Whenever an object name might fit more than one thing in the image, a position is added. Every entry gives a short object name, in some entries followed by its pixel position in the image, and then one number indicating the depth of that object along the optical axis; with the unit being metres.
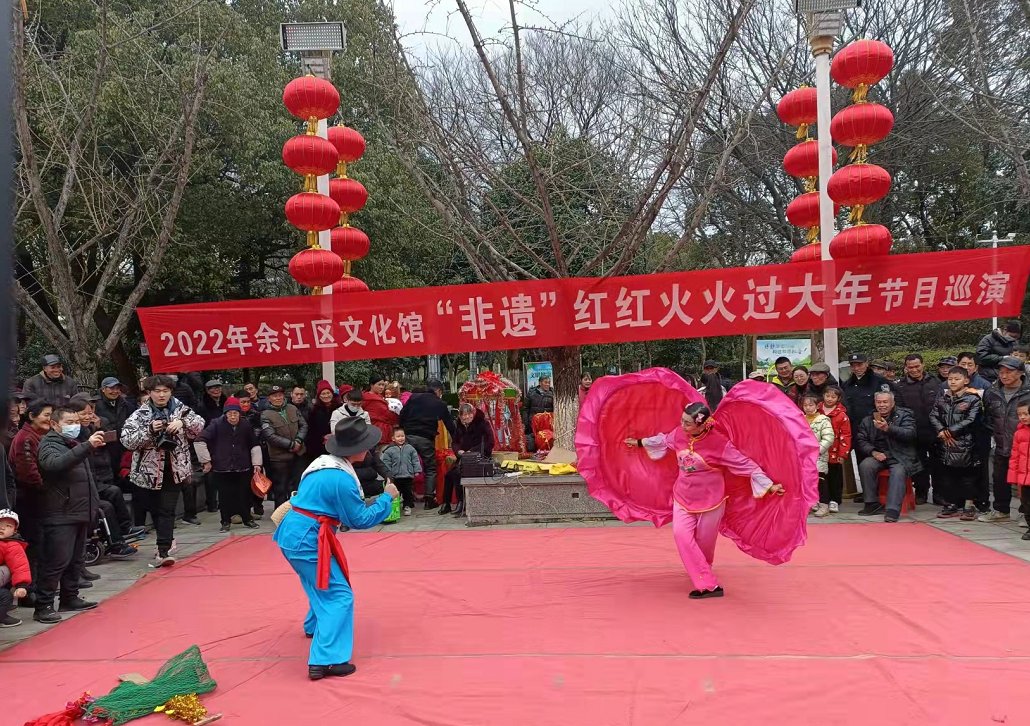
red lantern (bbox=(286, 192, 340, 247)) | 8.59
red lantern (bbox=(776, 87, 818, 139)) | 9.30
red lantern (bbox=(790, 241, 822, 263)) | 9.16
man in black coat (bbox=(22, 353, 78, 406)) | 7.79
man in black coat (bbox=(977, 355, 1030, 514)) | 6.95
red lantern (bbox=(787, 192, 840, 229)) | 9.15
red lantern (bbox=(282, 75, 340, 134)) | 8.73
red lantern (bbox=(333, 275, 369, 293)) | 10.13
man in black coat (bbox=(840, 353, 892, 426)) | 8.33
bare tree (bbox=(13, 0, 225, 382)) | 9.37
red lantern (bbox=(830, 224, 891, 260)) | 8.02
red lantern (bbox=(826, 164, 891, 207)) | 8.12
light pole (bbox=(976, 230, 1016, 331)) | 16.34
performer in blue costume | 4.18
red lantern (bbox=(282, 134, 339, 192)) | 8.53
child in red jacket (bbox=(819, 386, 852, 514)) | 7.95
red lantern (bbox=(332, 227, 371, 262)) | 10.43
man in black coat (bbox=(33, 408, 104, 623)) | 5.30
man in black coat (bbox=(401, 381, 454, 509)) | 9.05
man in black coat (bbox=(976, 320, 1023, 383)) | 8.26
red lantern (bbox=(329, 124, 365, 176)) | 9.97
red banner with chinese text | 7.89
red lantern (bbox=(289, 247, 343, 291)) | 8.60
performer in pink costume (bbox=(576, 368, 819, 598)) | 5.07
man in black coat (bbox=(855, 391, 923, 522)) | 7.59
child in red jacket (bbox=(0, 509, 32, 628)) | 4.77
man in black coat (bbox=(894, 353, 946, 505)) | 7.94
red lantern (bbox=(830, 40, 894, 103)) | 7.99
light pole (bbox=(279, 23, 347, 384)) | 9.23
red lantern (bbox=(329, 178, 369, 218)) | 10.34
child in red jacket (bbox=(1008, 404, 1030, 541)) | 6.46
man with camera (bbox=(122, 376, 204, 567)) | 6.59
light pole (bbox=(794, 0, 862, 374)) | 8.78
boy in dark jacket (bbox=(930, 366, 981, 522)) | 7.36
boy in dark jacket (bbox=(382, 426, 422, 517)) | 8.68
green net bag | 3.67
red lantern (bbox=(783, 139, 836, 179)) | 9.22
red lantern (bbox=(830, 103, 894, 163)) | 8.05
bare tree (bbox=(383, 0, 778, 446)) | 7.92
